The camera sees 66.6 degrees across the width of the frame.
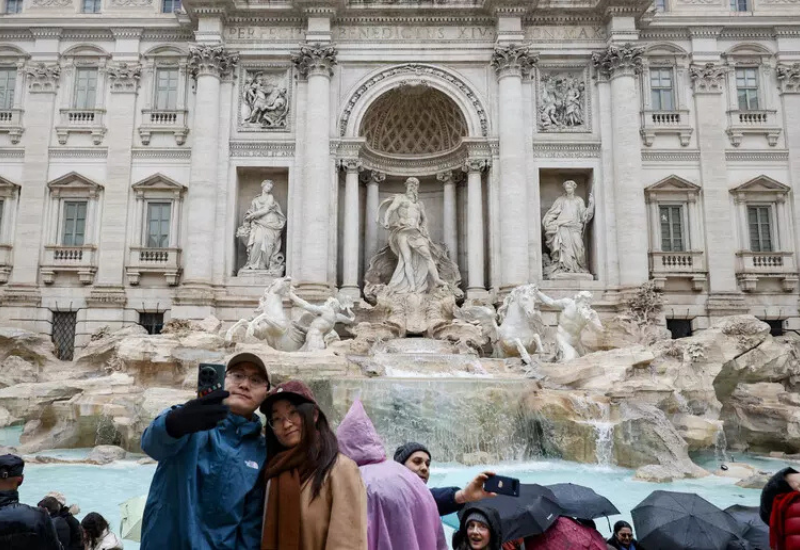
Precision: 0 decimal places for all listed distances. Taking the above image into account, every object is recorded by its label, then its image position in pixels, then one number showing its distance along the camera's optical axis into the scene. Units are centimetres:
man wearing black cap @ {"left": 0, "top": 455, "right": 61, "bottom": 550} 340
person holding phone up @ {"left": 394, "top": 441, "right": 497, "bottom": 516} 311
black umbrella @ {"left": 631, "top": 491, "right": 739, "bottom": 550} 423
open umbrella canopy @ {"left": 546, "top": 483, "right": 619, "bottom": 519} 454
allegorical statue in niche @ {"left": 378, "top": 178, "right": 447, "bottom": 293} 1986
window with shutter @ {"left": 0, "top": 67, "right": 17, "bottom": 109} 2234
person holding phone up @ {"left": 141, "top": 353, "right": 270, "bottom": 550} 256
